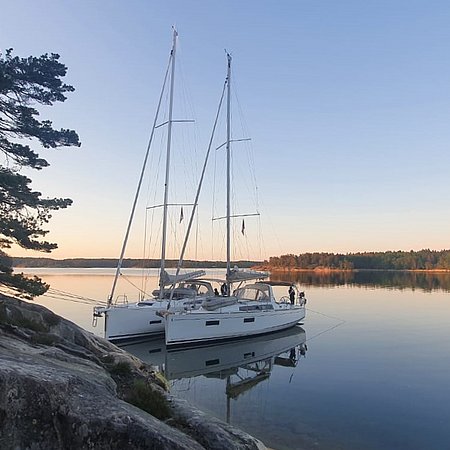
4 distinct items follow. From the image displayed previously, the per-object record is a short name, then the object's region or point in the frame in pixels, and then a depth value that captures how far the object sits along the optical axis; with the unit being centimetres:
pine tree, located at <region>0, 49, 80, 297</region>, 1173
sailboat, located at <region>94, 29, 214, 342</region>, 2220
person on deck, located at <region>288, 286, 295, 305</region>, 2870
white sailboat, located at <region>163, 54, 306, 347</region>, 2103
